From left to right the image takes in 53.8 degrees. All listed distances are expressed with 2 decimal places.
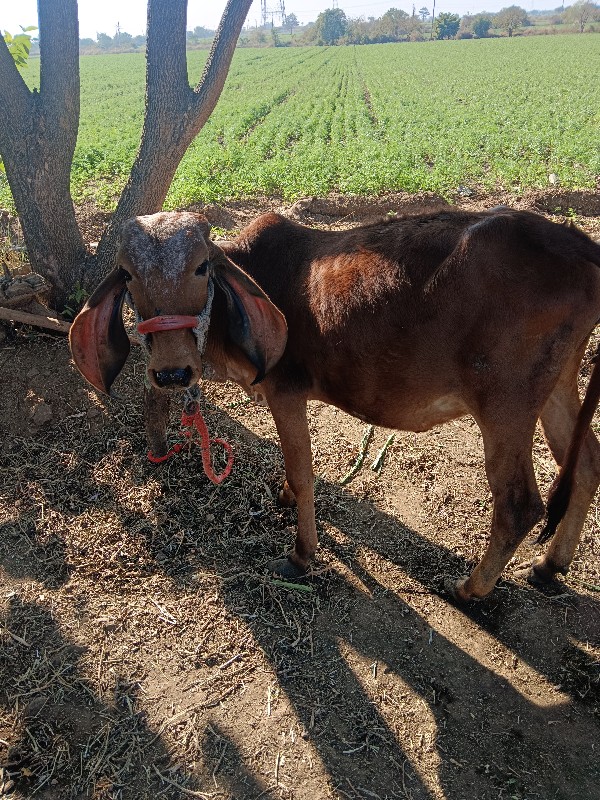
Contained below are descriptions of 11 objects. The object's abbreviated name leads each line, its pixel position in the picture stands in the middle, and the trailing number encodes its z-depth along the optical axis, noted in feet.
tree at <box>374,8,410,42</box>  361.51
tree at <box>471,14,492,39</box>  345.72
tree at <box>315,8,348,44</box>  358.02
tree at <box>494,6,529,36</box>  343.50
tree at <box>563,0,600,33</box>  347.46
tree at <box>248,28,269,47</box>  389.19
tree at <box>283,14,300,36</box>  563.48
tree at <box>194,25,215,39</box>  536.62
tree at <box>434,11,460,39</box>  336.12
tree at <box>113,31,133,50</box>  449.23
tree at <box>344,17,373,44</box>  354.58
